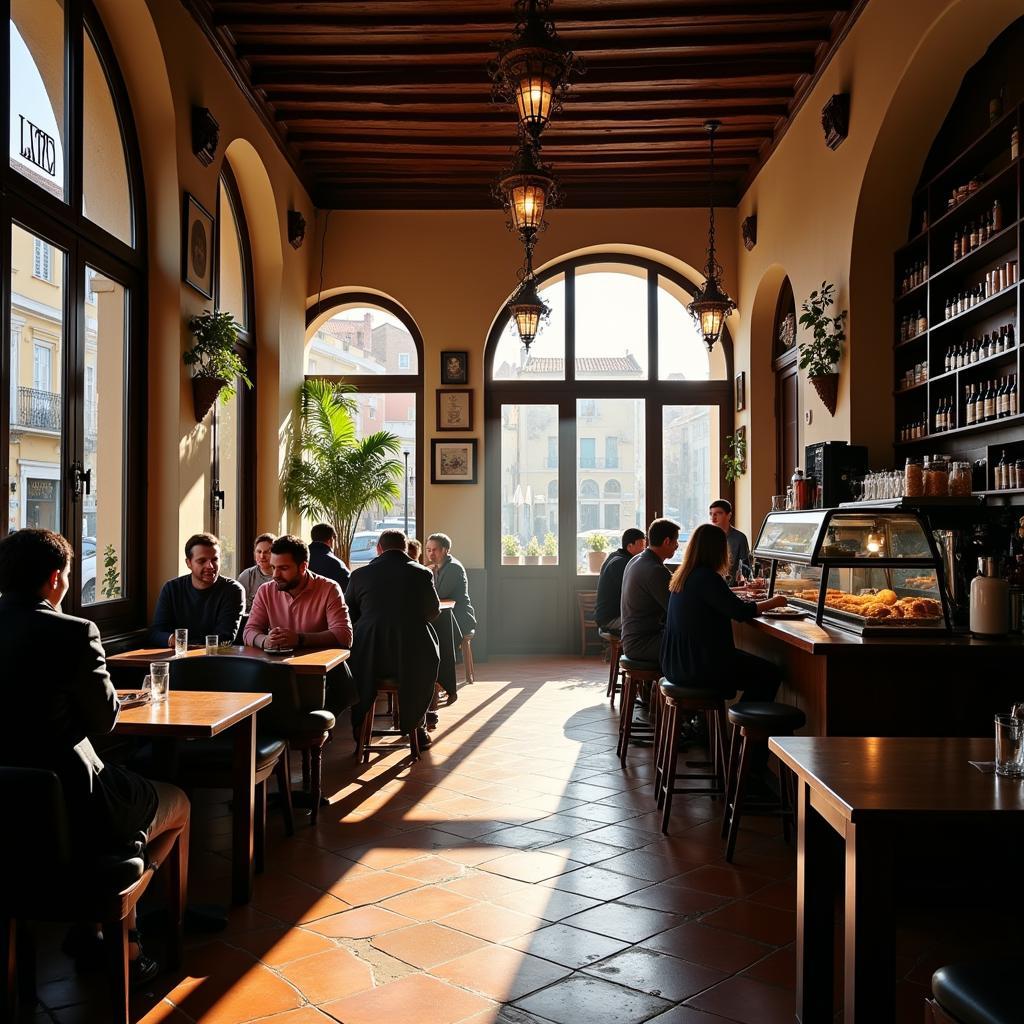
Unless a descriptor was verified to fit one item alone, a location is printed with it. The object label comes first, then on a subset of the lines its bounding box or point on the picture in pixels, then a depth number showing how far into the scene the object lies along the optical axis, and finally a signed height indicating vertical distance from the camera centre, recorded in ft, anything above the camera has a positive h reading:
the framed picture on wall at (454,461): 31.83 +2.11
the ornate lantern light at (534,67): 12.21 +5.85
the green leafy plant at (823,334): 20.63 +4.07
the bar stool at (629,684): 18.31 -3.10
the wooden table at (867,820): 6.73 -2.13
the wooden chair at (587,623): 31.88 -3.26
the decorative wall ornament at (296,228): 28.02 +8.67
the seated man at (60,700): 7.80 -1.41
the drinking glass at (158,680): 11.14 -1.78
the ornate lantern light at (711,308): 24.56 +5.51
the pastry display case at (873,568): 13.08 -0.64
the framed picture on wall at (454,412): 31.81 +3.73
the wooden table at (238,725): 10.48 -2.31
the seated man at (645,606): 18.71 -1.59
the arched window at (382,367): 32.50 +5.36
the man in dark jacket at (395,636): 17.80 -2.05
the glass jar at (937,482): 15.20 +0.64
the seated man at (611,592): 23.45 -1.64
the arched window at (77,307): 14.40 +3.69
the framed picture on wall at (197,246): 19.12 +5.74
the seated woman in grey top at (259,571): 20.66 -0.98
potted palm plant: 28.81 +1.79
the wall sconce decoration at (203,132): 19.31 +7.95
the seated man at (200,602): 16.53 -1.30
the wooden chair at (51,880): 7.47 -2.94
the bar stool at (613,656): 23.03 -3.35
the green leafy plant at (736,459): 30.27 +2.08
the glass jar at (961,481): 15.30 +0.66
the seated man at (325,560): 21.57 -0.76
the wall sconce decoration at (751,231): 28.73 +8.76
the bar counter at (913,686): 12.22 -2.08
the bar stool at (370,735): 18.06 -4.04
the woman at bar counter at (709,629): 14.84 -1.63
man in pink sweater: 16.25 -1.30
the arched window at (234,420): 23.52 +2.74
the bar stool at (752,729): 13.07 -2.81
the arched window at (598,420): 32.89 +3.59
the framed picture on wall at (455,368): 31.68 +5.16
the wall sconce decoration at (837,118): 20.26 +8.58
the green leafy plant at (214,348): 19.43 +3.60
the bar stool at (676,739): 14.62 -3.44
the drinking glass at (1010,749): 7.52 -1.76
